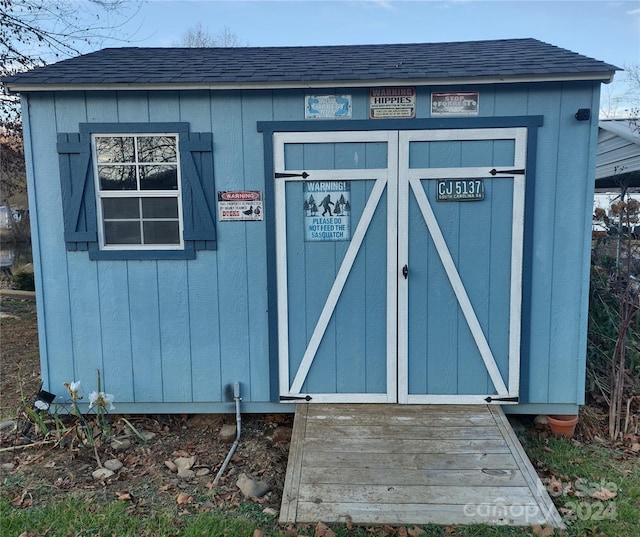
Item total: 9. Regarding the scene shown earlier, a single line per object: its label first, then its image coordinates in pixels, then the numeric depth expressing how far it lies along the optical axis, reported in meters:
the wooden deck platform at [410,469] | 2.63
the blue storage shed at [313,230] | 3.61
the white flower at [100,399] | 3.61
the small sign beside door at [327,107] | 3.65
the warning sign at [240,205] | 3.72
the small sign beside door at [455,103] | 3.60
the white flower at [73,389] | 3.63
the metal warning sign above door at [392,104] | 3.62
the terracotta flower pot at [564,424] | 3.79
